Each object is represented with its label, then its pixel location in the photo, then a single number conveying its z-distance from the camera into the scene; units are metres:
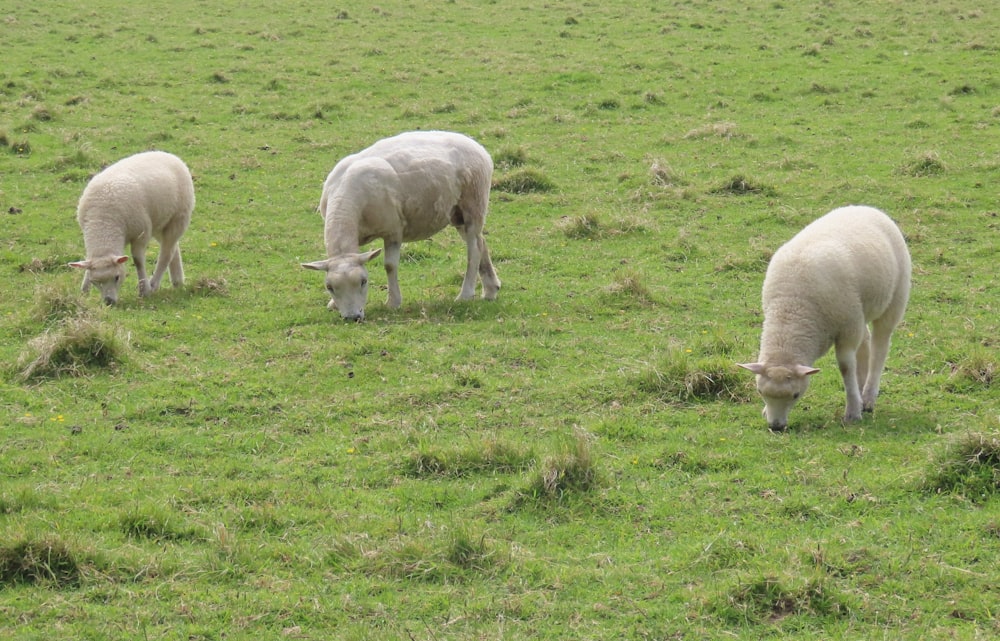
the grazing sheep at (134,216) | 12.98
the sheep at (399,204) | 12.29
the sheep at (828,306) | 9.05
